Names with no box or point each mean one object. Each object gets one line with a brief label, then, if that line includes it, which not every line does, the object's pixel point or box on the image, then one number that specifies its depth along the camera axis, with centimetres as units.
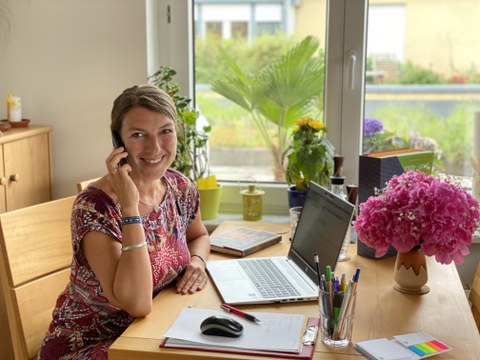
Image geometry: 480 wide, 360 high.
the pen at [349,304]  155
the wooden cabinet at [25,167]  259
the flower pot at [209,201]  290
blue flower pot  258
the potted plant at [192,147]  280
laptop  181
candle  282
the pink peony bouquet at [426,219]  178
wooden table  153
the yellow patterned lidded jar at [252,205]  289
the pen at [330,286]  156
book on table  224
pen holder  155
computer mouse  156
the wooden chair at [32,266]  207
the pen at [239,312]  166
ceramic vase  188
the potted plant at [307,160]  261
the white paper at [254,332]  152
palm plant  296
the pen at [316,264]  174
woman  177
